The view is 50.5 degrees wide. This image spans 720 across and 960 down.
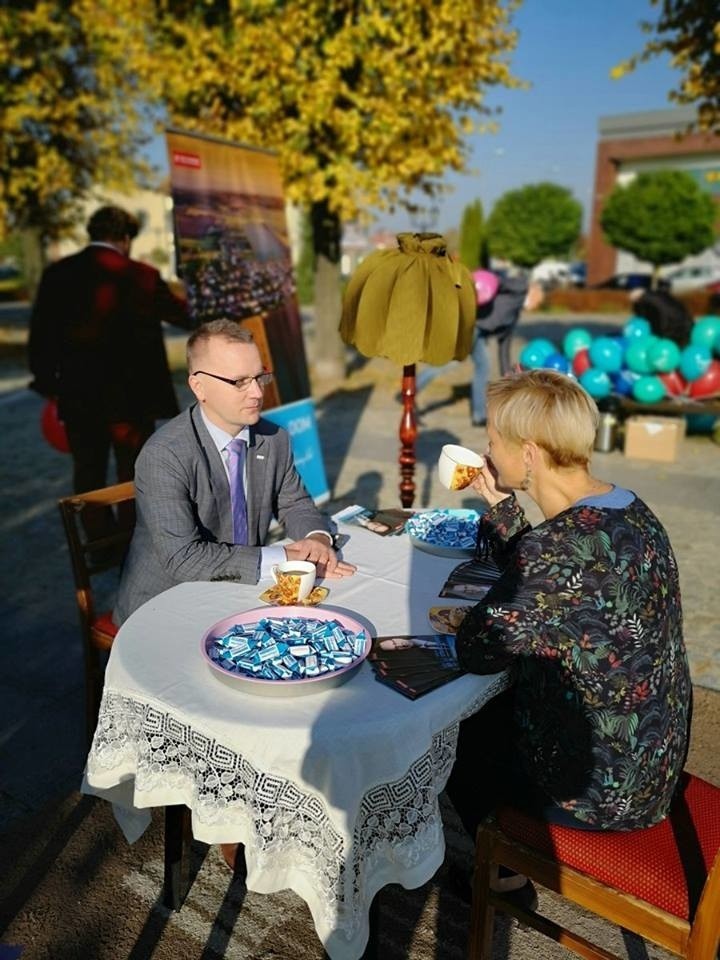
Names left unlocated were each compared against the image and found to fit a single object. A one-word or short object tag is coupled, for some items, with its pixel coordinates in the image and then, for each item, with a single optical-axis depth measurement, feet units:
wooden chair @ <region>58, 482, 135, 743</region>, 9.97
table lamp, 12.17
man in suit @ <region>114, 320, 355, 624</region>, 8.86
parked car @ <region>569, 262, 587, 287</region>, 173.76
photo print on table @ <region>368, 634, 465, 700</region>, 6.36
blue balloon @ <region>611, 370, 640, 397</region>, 29.01
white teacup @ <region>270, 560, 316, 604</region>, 7.79
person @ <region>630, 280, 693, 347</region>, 29.22
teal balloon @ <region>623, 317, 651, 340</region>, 29.71
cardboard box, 26.99
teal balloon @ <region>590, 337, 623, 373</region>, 29.22
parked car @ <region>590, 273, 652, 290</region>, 135.64
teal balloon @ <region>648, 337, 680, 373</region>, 27.86
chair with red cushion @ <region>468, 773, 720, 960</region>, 5.95
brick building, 155.43
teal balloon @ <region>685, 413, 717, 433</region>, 30.63
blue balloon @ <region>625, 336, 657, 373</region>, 28.09
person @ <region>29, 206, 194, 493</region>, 16.66
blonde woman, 6.13
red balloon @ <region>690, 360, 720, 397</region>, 27.81
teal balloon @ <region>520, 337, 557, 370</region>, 30.01
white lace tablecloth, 5.57
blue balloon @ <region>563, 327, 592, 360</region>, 32.09
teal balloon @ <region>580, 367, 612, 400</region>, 28.30
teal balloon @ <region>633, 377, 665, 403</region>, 27.37
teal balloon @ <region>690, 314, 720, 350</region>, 28.14
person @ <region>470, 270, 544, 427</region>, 31.50
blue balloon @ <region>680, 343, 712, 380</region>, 27.81
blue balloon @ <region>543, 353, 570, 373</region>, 28.04
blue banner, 20.94
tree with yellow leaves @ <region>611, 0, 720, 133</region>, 29.12
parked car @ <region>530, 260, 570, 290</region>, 181.42
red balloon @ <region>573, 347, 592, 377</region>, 30.58
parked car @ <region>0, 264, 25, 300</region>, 110.83
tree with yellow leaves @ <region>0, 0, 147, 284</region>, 45.03
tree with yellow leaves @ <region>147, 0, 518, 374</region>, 32.68
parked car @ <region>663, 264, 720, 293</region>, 134.51
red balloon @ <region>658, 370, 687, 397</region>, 28.60
